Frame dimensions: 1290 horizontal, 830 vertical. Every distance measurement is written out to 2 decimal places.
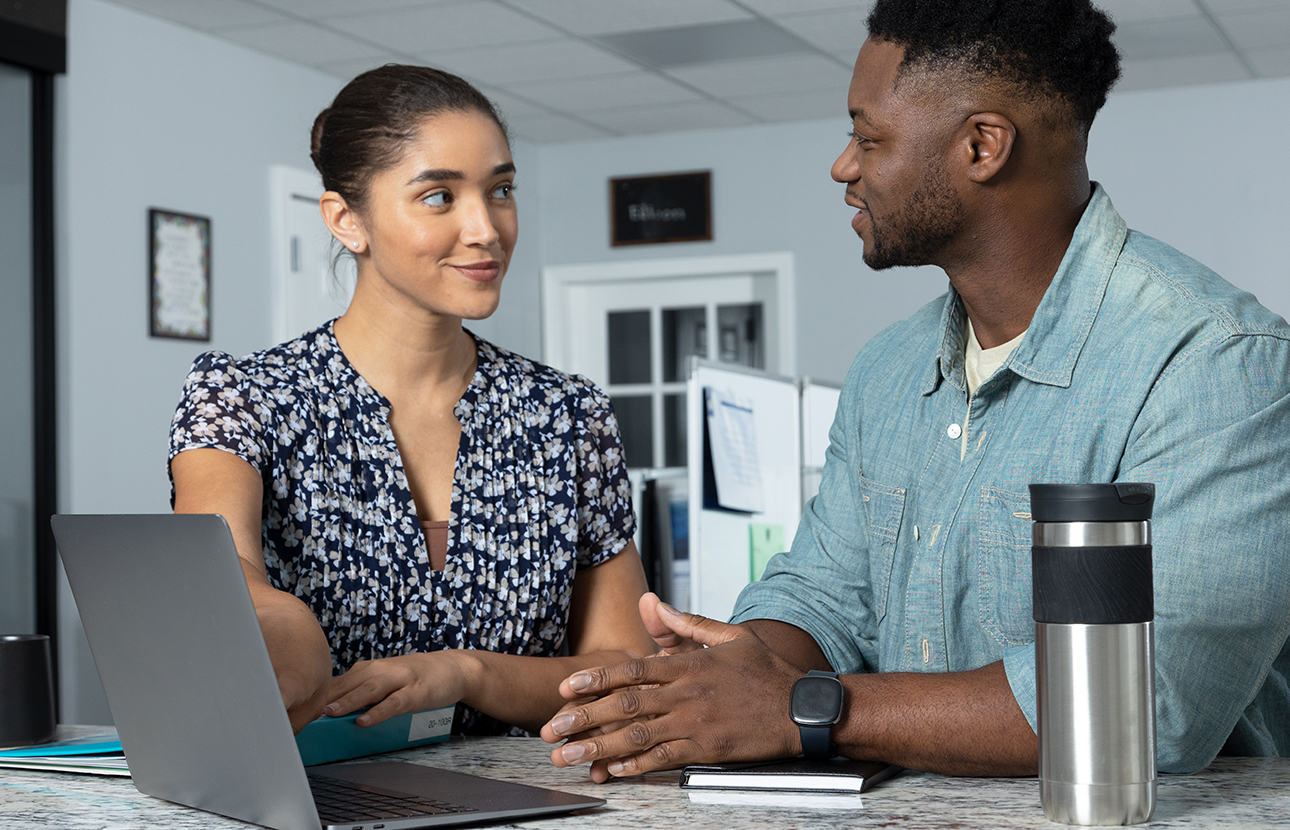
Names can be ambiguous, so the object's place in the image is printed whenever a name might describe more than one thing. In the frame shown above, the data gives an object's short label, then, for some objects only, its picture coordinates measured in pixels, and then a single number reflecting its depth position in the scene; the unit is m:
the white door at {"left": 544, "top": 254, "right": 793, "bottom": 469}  6.18
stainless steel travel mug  0.87
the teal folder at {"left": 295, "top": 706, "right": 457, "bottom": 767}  1.20
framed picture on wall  4.19
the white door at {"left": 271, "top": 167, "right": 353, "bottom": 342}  4.70
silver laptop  0.88
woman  1.46
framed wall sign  6.19
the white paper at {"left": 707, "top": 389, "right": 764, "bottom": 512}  3.50
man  1.06
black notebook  1.01
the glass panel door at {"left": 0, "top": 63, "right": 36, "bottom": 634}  3.82
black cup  1.32
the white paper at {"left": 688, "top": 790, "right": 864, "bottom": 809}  0.98
